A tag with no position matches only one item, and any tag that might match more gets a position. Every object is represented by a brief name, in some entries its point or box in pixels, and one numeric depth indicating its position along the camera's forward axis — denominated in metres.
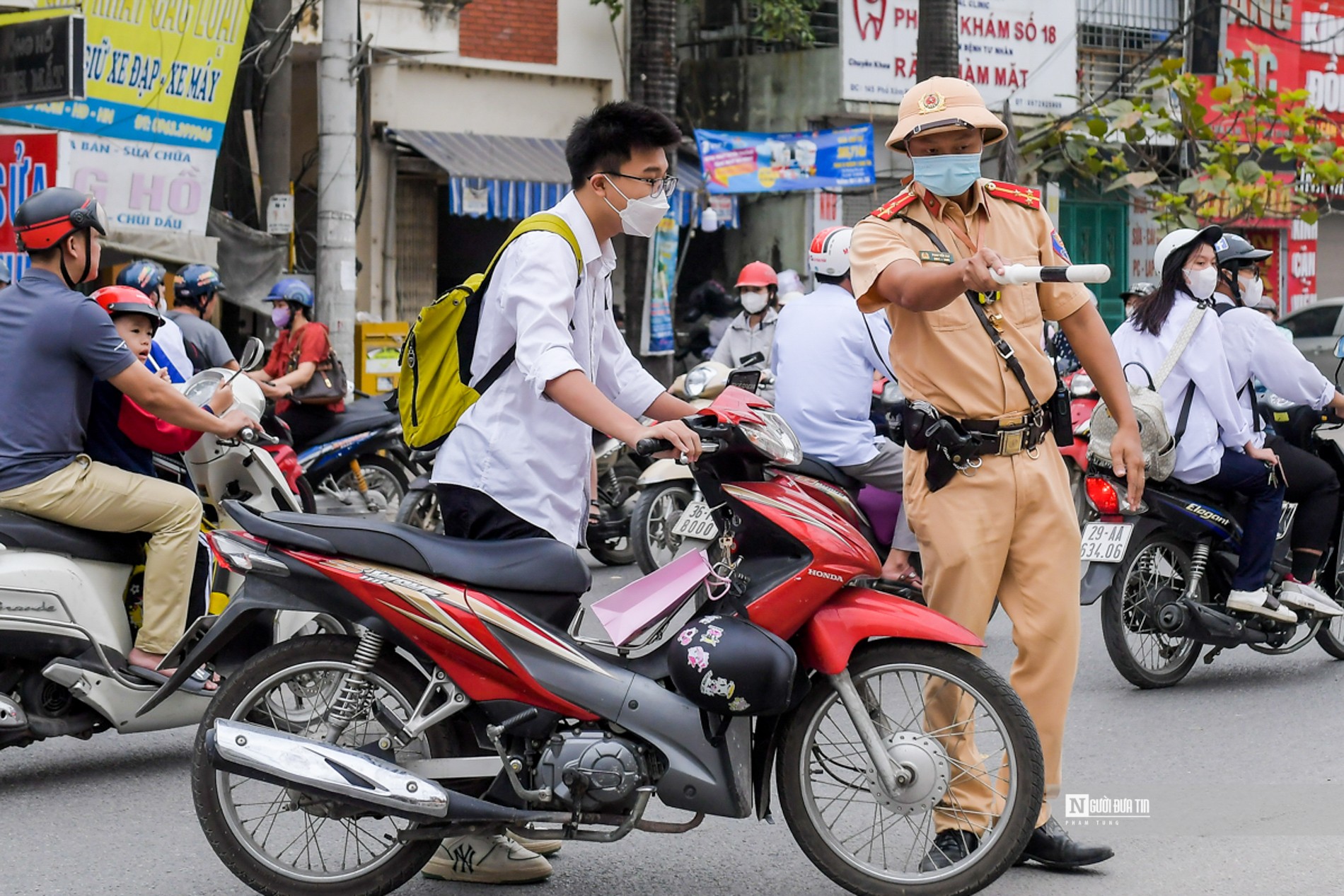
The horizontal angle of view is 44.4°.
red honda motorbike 3.76
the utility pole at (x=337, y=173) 12.32
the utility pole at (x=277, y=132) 16.19
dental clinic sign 20.83
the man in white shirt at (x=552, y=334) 3.87
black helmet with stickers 3.69
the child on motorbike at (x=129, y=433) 5.29
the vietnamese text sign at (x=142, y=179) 12.57
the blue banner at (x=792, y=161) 19.77
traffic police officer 4.14
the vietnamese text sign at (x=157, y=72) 12.64
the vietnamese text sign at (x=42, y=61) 11.30
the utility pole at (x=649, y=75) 18.81
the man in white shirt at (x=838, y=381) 6.64
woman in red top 10.51
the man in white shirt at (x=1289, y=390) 6.61
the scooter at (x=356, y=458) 10.47
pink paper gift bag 3.91
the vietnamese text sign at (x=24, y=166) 12.33
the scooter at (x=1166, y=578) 6.49
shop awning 17.70
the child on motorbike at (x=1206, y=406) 6.55
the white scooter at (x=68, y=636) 4.99
